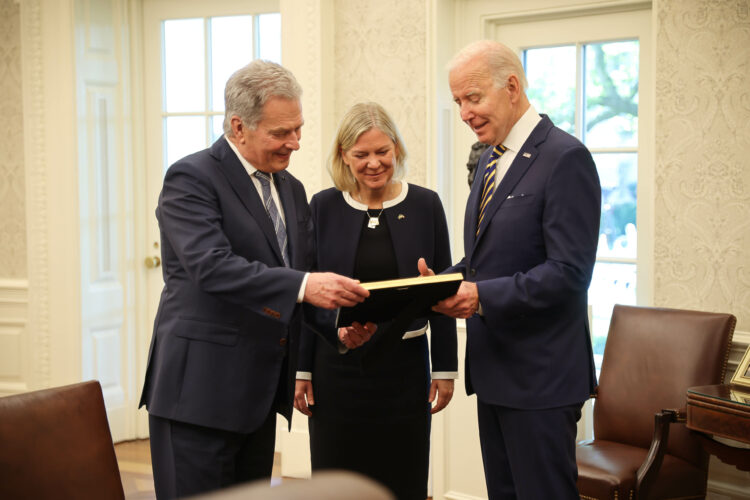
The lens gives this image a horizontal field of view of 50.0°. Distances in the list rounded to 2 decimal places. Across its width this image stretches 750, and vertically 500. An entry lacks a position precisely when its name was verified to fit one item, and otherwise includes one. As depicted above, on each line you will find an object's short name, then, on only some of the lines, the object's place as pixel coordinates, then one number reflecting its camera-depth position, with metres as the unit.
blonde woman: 2.48
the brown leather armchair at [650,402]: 2.91
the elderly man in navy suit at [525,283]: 2.08
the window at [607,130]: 3.73
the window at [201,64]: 4.79
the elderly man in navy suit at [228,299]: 2.00
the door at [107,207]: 4.82
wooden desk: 2.68
